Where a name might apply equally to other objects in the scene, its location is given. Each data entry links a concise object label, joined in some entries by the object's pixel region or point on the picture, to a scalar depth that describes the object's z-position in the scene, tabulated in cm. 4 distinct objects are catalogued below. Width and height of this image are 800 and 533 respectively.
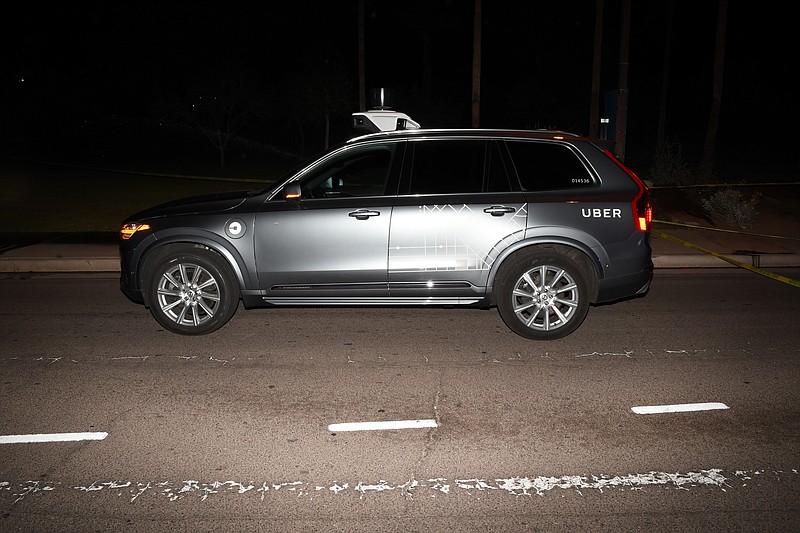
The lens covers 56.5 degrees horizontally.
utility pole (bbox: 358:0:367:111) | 2842
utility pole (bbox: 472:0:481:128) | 2591
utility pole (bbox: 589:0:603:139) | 2402
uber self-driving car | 677
